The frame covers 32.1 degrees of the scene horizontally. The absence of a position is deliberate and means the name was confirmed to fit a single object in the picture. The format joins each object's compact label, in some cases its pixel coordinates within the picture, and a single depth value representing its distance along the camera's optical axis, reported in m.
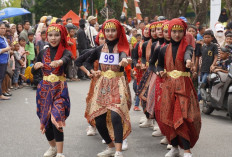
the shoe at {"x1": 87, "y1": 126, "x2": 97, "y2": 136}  7.16
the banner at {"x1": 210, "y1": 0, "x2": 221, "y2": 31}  12.19
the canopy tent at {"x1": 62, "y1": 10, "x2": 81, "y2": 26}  25.07
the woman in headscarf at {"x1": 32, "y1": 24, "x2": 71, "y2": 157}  5.44
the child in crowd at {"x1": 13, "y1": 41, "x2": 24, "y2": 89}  12.79
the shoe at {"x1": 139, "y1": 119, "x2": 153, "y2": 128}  7.77
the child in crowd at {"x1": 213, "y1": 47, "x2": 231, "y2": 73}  8.98
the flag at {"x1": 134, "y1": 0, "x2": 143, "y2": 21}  17.08
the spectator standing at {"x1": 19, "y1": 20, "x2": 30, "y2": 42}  14.52
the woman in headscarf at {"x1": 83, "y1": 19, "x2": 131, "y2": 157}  5.48
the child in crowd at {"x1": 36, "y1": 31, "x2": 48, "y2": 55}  13.88
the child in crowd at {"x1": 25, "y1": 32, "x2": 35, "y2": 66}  14.09
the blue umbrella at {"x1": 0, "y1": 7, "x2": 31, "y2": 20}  17.11
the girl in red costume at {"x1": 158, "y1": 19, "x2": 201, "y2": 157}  5.43
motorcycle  8.25
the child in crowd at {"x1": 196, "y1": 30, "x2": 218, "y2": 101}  9.53
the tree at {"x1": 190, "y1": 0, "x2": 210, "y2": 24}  22.88
